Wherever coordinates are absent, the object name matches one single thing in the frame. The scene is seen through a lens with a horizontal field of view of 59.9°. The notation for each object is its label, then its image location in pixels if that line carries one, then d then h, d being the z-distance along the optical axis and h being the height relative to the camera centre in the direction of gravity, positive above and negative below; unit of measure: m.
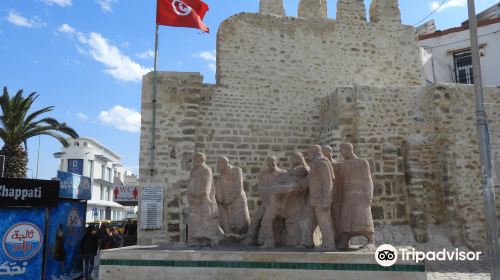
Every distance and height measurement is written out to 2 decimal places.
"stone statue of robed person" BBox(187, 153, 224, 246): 6.18 -0.09
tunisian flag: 10.59 +4.72
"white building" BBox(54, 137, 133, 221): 35.06 +3.34
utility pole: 6.42 +0.67
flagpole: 10.04 +2.07
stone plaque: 9.65 +0.00
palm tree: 16.06 +2.94
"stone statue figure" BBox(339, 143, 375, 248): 5.72 +0.05
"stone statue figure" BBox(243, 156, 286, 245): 6.47 +0.17
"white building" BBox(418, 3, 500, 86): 17.00 +6.03
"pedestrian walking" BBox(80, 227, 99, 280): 8.41 -0.80
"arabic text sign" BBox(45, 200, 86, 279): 7.64 -0.60
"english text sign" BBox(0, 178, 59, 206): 7.04 +0.26
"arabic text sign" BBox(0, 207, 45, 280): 7.06 -0.56
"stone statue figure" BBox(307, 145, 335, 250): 5.65 +0.16
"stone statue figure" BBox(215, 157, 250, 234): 6.78 +0.10
